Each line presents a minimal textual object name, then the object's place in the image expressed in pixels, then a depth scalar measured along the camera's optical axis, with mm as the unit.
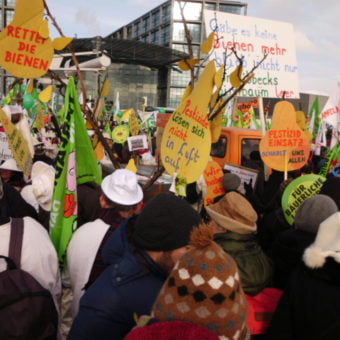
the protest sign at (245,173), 4387
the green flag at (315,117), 7383
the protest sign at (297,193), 2988
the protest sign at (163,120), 5849
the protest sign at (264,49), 4945
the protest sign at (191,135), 2578
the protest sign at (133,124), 8688
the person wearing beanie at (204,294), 957
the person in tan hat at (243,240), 2051
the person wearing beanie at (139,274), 1312
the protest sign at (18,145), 3496
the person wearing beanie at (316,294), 1578
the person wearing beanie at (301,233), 2055
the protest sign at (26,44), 2379
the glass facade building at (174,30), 50875
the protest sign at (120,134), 8906
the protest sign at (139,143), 6910
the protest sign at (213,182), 4039
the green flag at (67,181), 2391
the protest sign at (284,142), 3861
